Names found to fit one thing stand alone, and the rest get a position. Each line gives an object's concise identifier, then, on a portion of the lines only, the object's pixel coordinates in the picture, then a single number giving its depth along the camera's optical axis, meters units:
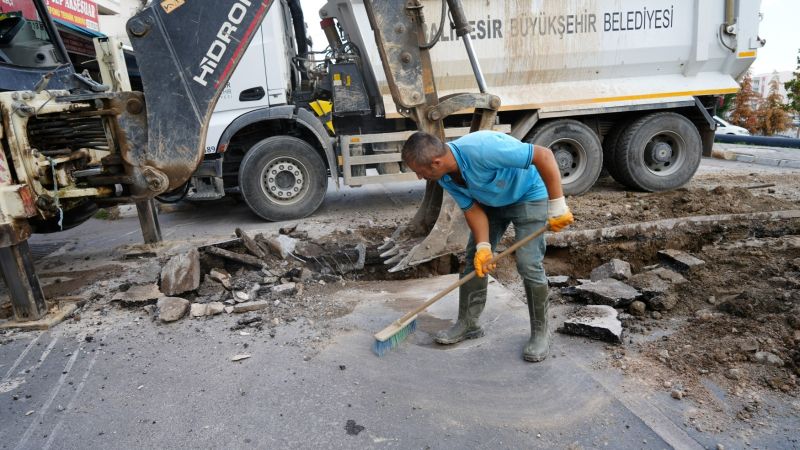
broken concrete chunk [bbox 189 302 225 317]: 3.85
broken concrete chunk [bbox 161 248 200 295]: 4.16
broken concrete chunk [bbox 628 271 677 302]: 3.67
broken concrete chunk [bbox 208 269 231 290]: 4.28
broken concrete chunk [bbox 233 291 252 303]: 4.06
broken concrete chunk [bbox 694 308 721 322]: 3.35
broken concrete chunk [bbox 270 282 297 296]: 4.18
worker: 2.80
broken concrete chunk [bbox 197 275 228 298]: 4.16
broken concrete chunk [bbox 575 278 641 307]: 3.62
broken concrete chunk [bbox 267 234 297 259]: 4.87
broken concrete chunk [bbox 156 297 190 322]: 3.76
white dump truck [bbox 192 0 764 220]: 6.38
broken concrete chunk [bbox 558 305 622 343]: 3.16
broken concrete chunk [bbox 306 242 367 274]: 4.88
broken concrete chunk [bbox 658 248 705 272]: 4.24
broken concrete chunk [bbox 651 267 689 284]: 4.01
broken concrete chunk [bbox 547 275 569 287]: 4.25
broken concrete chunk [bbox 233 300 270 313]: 3.90
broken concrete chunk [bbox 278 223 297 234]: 5.64
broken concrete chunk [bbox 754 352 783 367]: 2.76
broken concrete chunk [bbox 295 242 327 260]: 4.97
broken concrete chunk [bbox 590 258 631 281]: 4.16
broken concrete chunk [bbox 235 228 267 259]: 4.81
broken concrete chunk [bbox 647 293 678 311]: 3.58
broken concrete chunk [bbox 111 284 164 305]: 4.04
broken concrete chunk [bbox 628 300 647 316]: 3.57
